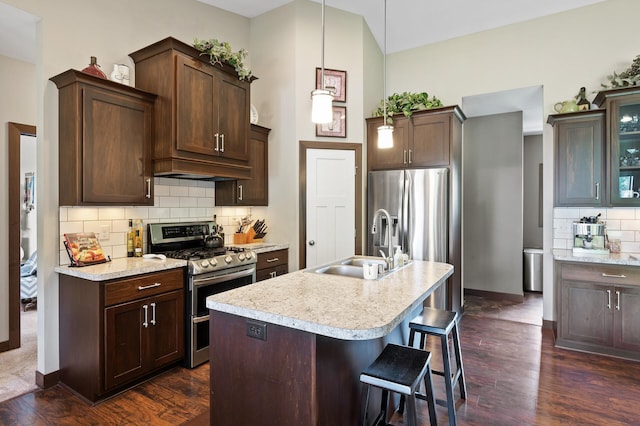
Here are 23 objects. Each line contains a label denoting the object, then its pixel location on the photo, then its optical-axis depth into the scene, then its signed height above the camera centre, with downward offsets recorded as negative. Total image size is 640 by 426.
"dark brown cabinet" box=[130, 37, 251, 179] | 2.98 +0.93
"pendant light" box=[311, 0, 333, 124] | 2.04 +0.62
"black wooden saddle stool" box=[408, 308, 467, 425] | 2.06 -0.75
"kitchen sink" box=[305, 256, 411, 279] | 2.51 -0.43
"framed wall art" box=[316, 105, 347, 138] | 4.22 +1.03
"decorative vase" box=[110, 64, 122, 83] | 2.96 +1.15
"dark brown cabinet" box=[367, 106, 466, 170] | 4.06 +0.84
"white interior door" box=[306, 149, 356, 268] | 4.11 +0.06
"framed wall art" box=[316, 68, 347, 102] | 4.19 +1.55
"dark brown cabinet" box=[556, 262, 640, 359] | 3.17 -0.93
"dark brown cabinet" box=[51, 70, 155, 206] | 2.60 +0.55
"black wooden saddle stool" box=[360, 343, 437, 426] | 1.55 -0.75
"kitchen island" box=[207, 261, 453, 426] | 1.46 -0.62
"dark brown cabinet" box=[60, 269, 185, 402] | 2.44 -0.88
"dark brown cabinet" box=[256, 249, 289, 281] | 3.73 -0.59
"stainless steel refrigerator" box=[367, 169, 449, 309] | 4.00 -0.03
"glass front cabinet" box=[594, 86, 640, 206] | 3.33 +0.59
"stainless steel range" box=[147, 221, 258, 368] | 2.95 -0.50
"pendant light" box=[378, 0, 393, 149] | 2.72 +0.57
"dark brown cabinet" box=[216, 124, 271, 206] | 3.88 +0.31
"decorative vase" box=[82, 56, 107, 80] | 2.68 +1.09
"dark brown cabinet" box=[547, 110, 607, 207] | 3.51 +0.51
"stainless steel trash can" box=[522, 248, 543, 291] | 5.80 -1.01
